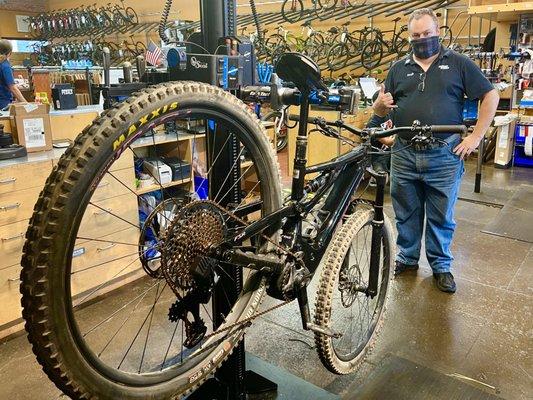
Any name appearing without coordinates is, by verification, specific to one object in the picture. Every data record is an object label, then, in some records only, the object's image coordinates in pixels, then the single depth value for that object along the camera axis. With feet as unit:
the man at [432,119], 9.12
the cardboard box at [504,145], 20.43
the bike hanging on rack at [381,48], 24.91
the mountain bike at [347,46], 26.20
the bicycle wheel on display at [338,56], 26.84
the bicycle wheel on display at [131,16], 39.13
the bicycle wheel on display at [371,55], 25.71
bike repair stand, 5.25
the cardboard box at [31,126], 9.00
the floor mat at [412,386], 6.47
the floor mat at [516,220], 13.08
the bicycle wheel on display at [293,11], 28.40
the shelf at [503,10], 18.93
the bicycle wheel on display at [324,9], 27.63
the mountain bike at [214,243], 3.05
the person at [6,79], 17.47
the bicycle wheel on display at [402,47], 24.86
